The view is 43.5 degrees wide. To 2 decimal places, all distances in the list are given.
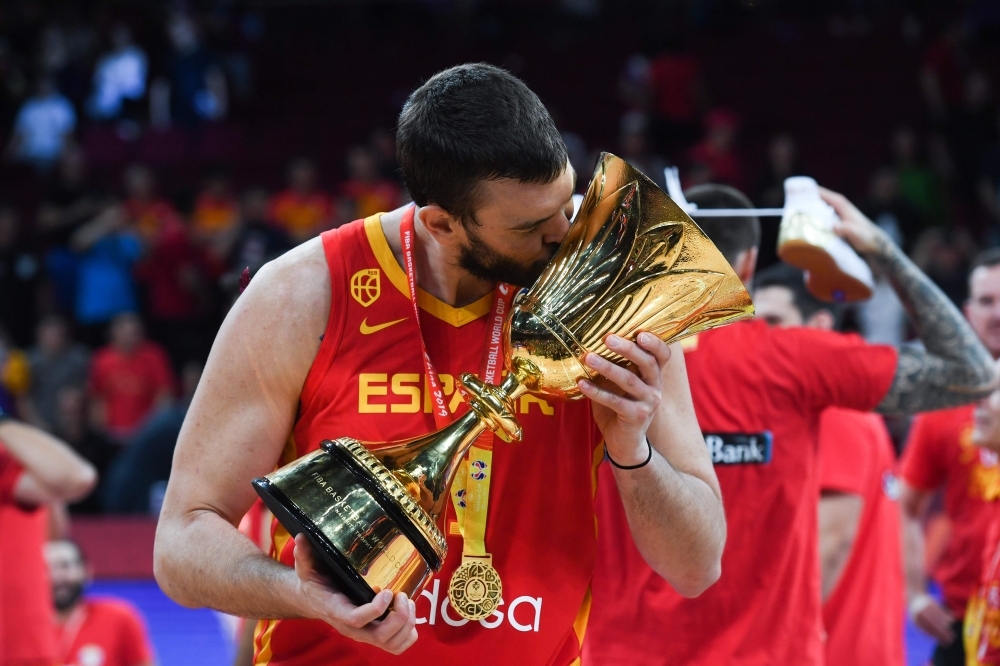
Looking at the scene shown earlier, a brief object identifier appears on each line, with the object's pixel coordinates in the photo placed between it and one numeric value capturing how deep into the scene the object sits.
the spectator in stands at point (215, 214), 12.16
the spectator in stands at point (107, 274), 12.19
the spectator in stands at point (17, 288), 12.52
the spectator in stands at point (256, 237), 11.05
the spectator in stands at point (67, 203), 12.77
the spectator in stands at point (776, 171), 11.08
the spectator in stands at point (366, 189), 11.89
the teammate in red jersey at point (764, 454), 3.21
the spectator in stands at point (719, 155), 11.79
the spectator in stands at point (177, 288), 12.20
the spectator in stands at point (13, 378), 11.04
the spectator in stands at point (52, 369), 11.16
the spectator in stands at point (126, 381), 11.09
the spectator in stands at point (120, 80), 15.38
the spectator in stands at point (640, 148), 12.17
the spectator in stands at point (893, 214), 10.99
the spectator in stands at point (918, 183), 12.01
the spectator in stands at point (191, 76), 15.00
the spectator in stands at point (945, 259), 9.87
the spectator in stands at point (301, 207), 12.18
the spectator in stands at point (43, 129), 14.64
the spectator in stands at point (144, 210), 12.55
